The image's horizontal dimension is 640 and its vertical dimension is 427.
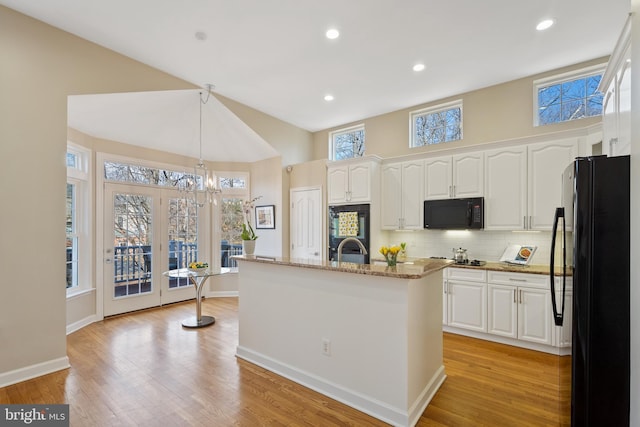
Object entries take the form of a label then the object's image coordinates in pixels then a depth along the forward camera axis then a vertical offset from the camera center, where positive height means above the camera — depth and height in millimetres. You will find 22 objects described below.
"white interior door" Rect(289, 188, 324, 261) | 5219 -142
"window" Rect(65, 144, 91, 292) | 4195 -59
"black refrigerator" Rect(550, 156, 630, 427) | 1429 -383
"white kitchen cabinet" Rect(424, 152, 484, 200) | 3953 +523
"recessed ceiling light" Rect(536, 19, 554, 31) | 2820 +1802
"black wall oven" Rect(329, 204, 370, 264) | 4676 -214
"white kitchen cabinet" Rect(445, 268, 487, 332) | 3611 -1038
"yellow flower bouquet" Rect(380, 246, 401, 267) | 2390 -313
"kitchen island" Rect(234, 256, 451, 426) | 2096 -925
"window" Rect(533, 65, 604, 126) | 3574 +1448
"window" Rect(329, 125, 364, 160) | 5652 +1393
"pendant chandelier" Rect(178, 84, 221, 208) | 4008 +470
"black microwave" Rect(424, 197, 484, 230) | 3912 +7
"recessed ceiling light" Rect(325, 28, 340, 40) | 2953 +1802
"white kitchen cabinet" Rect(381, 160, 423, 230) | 4453 +297
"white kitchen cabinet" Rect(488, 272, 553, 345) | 3248 -1036
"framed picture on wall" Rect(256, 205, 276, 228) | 5594 -16
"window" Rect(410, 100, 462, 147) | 4547 +1418
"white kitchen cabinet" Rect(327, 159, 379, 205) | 4676 +560
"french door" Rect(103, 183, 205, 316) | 4648 -491
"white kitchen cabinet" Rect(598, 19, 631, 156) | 1887 +828
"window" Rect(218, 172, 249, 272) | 5895 +85
